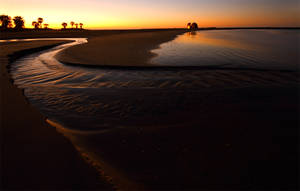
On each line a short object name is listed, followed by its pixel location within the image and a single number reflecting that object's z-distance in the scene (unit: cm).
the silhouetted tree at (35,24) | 13375
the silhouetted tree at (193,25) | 17325
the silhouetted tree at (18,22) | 10638
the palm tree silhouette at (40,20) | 13560
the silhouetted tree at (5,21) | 10144
